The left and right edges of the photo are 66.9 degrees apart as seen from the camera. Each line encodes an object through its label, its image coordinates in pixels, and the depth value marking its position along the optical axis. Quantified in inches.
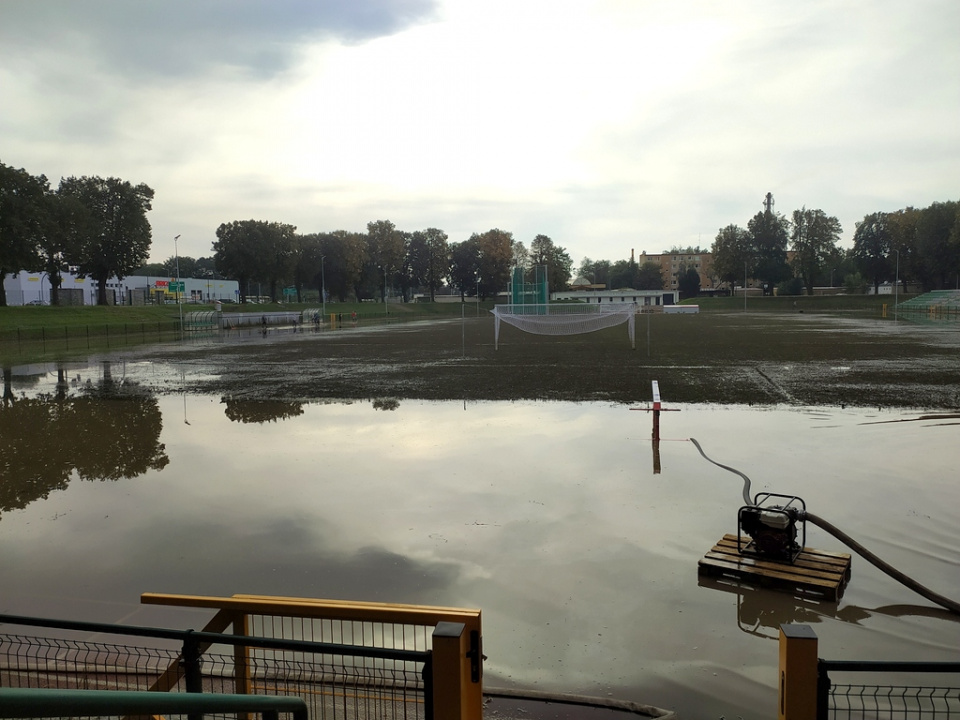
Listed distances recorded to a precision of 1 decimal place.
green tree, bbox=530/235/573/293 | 5352.4
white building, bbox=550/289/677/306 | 4704.7
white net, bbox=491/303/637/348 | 1693.2
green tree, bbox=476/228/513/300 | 4884.4
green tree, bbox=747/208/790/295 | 4677.7
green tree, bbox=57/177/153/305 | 2605.8
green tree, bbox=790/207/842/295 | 4672.7
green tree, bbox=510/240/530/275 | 5649.6
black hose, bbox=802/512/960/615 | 235.9
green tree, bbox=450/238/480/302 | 4884.4
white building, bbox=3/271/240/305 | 2957.7
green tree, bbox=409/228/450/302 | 4835.1
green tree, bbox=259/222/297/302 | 3410.4
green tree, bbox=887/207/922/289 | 4296.3
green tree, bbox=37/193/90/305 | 2185.0
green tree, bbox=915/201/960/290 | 3821.4
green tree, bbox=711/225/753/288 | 4677.7
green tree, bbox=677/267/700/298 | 5088.6
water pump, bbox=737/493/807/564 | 263.6
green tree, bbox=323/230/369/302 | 4047.7
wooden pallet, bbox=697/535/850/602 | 247.6
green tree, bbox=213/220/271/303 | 3314.5
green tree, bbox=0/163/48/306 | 2032.9
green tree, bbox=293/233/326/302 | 3946.9
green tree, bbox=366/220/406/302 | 4409.5
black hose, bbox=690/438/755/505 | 290.4
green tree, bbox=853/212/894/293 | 4660.4
